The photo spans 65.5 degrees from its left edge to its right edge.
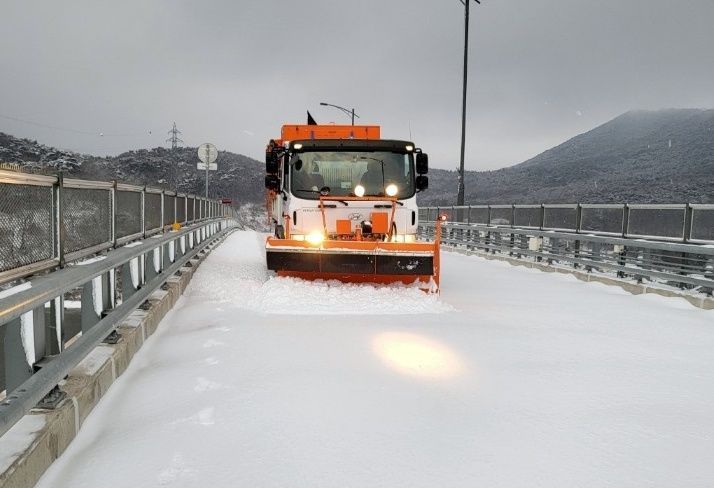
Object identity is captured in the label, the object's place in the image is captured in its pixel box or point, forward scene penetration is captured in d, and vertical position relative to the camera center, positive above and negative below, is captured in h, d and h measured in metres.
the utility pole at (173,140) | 90.54 +10.08
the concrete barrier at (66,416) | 2.61 -1.23
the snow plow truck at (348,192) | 9.54 +0.24
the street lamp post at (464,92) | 26.96 +5.60
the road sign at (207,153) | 24.62 +2.18
